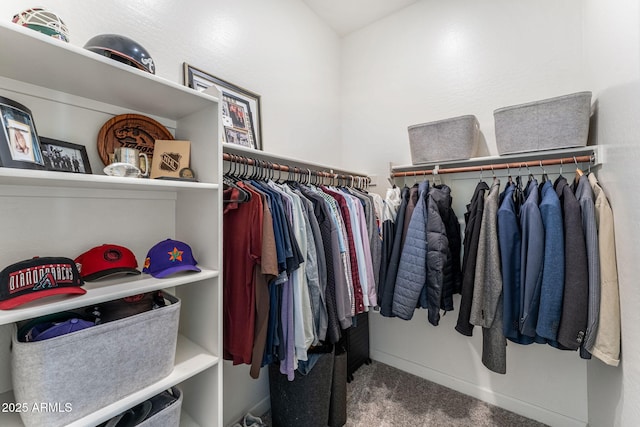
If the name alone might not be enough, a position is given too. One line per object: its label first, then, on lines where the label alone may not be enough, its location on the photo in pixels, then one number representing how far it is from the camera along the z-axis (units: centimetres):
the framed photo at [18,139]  72
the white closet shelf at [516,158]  146
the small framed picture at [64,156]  95
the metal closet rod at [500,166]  152
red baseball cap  96
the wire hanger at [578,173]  146
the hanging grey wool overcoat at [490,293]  146
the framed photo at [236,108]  147
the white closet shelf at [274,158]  131
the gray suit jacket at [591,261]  125
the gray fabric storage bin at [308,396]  155
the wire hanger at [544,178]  152
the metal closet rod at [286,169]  130
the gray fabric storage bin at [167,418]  92
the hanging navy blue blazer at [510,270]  142
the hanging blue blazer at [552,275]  130
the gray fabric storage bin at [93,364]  73
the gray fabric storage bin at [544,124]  143
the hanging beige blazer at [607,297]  121
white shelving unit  81
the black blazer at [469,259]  157
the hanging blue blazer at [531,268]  134
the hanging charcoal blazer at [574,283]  126
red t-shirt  116
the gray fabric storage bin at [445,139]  175
